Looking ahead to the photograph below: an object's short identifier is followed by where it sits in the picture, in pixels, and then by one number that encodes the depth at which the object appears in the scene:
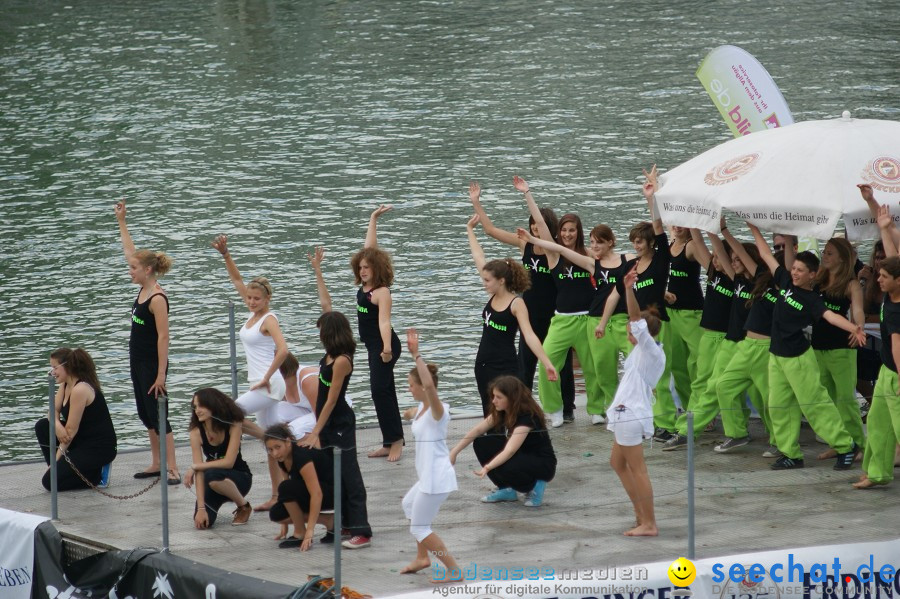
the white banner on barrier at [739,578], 8.36
